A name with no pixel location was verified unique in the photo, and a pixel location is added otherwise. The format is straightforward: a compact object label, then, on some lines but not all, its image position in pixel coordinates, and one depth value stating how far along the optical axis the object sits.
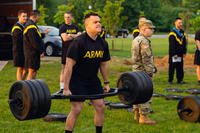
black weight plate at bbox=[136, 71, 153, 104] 7.37
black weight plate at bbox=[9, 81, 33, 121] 6.54
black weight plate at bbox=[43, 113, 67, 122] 9.09
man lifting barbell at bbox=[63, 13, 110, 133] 6.96
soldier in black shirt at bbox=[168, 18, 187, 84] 14.53
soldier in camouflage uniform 8.88
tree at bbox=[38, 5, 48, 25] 40.94
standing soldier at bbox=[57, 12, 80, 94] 11.32
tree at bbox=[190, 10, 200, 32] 32.15
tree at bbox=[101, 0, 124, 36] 35.56
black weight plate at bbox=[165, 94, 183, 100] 11.49
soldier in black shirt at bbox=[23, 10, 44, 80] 11.01
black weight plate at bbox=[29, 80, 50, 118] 6.53
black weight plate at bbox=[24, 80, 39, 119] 6.49
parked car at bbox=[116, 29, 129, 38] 65.57
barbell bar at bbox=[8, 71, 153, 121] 6.54
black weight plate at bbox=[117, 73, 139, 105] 7.39
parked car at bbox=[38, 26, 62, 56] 25.38
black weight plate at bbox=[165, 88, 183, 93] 12.80
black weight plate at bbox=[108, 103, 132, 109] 10.22
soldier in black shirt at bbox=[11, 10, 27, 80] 12.17
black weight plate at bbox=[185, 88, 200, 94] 12.35
